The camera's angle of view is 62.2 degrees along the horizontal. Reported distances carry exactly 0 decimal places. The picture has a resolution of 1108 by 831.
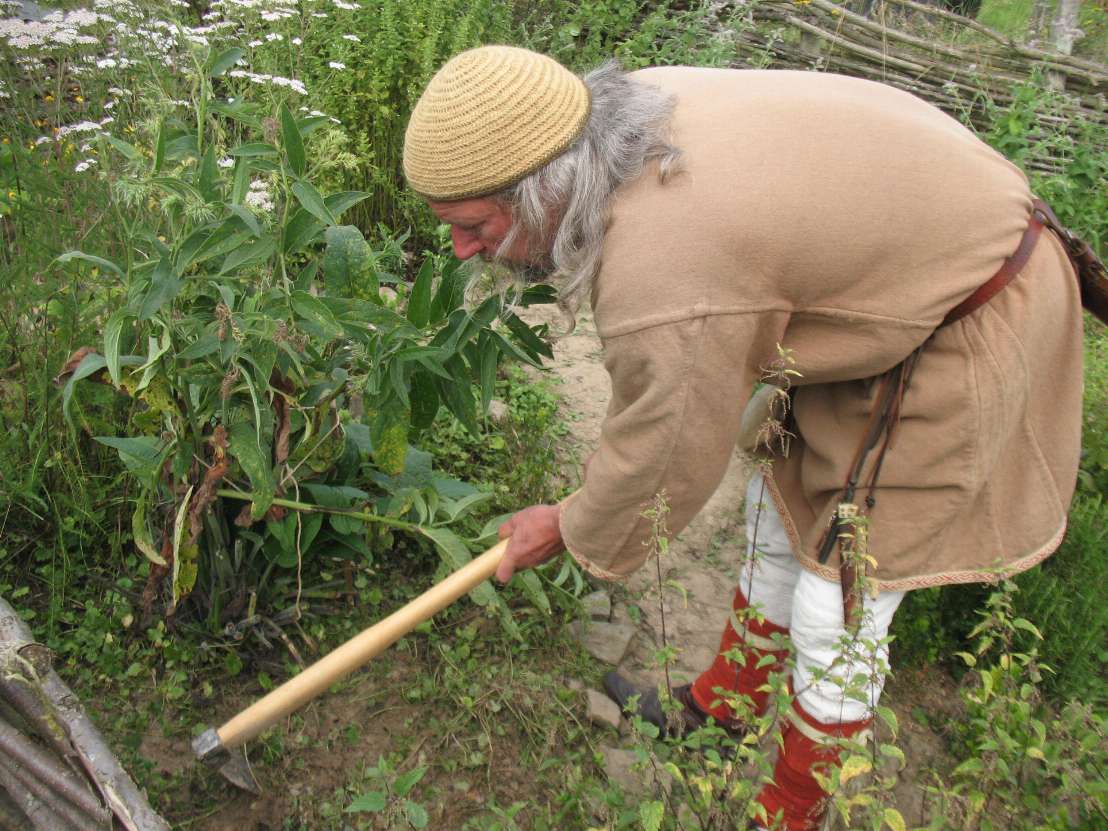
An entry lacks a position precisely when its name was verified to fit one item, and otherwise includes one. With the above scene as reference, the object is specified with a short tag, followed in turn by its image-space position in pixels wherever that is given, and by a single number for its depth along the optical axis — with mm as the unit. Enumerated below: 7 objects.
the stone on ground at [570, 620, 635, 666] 2807
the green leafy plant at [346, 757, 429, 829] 1569
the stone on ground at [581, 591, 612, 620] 2900
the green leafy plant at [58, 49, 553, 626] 1785
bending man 1587
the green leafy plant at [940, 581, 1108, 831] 1546
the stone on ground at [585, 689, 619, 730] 2562
